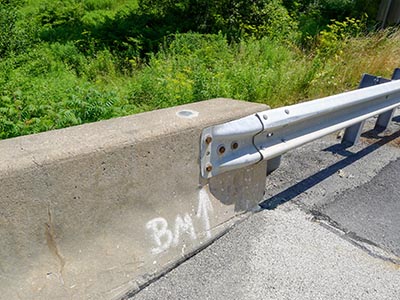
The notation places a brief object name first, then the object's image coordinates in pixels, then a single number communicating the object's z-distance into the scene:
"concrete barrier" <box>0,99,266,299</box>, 1.51
